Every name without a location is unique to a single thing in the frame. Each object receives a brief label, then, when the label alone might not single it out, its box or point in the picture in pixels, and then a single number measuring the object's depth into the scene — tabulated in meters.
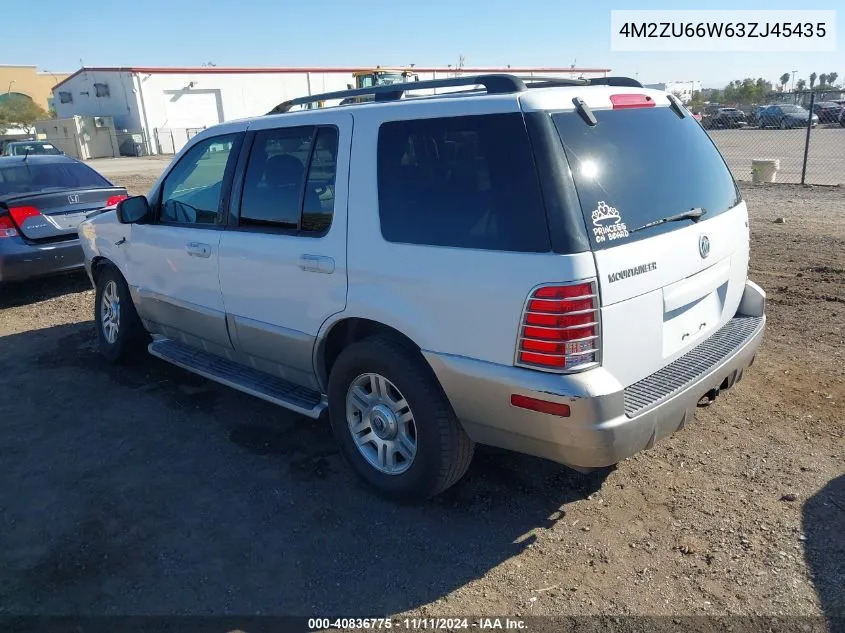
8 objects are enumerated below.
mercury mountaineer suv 2.75
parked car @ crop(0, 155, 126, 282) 7.44
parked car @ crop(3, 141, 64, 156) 24.69
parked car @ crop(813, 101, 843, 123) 36.28
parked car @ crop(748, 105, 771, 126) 34.69
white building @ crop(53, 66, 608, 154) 45.66
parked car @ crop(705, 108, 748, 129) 33.47
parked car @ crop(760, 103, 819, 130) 32.88
